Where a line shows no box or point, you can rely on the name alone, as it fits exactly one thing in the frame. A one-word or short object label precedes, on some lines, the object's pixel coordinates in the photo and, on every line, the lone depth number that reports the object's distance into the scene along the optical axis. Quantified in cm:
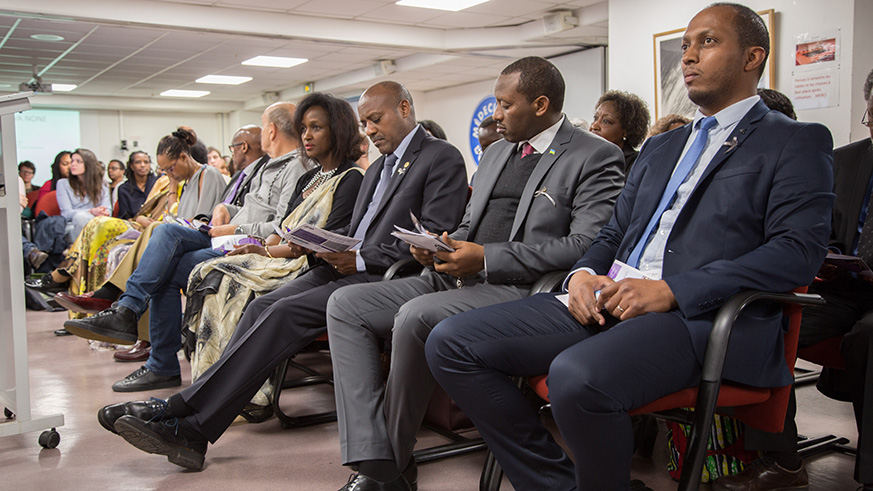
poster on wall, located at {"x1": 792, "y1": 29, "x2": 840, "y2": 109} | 518
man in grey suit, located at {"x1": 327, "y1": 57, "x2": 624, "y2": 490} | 204
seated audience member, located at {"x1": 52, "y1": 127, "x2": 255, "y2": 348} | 435
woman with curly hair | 365
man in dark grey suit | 233
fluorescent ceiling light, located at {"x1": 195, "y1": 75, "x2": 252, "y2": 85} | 1315
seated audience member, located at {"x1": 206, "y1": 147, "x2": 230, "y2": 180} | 963
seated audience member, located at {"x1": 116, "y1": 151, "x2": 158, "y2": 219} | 603
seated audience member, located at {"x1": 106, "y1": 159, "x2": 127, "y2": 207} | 877
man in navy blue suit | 150
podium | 263
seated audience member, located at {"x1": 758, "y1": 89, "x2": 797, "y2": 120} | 262
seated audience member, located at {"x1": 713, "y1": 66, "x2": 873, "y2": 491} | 193
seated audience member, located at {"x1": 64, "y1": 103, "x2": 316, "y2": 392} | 343
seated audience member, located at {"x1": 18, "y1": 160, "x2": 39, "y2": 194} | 957
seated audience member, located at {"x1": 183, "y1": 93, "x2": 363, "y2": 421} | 304
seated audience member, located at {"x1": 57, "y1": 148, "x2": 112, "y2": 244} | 764
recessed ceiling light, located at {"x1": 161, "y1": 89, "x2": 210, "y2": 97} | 1505
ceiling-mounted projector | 1168
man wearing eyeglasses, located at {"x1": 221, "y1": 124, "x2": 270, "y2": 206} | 422
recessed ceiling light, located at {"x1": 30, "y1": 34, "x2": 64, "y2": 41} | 938
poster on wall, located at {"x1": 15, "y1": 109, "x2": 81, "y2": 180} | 1559
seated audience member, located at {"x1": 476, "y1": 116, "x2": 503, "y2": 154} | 452
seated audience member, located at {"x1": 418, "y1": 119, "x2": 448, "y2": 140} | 467
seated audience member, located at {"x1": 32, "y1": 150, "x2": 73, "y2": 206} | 802
